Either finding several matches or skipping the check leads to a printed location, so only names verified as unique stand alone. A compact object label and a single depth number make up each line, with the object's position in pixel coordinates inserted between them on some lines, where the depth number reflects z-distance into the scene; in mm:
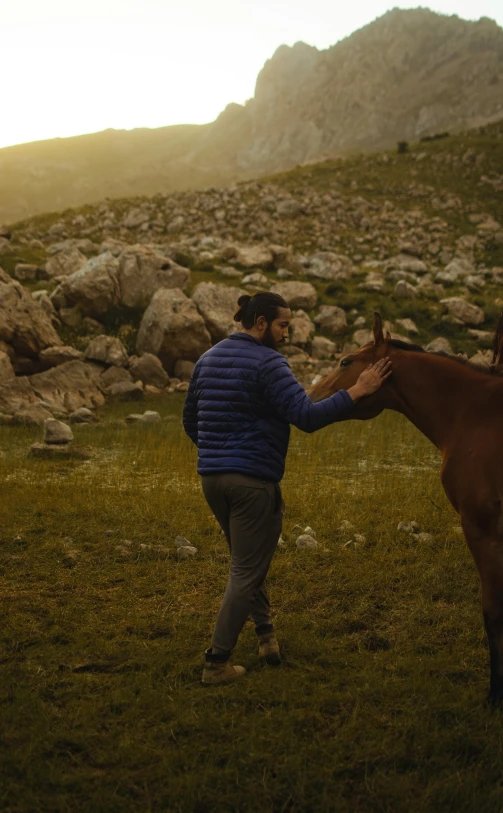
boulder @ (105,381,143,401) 14266
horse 3736
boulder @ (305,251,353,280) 21953
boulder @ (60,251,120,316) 16891
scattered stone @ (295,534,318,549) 6371
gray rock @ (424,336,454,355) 17359
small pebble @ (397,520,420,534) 6758
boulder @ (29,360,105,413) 13461
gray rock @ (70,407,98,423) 12578
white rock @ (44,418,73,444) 10836
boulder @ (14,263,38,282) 18861
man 3957
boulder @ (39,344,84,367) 14633
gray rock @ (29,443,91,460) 10023
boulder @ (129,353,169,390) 15172
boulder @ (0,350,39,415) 12984
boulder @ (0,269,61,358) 14617
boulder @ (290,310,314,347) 17625
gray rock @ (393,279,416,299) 20891
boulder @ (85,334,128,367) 15102
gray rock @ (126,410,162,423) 12469
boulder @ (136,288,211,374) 15758
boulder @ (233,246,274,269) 21406
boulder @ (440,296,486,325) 19828
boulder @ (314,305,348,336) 18375
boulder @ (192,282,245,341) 16750
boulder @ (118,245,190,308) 17438
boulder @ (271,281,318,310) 19453
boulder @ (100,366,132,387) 14771
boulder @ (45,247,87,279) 19281
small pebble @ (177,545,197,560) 6160
